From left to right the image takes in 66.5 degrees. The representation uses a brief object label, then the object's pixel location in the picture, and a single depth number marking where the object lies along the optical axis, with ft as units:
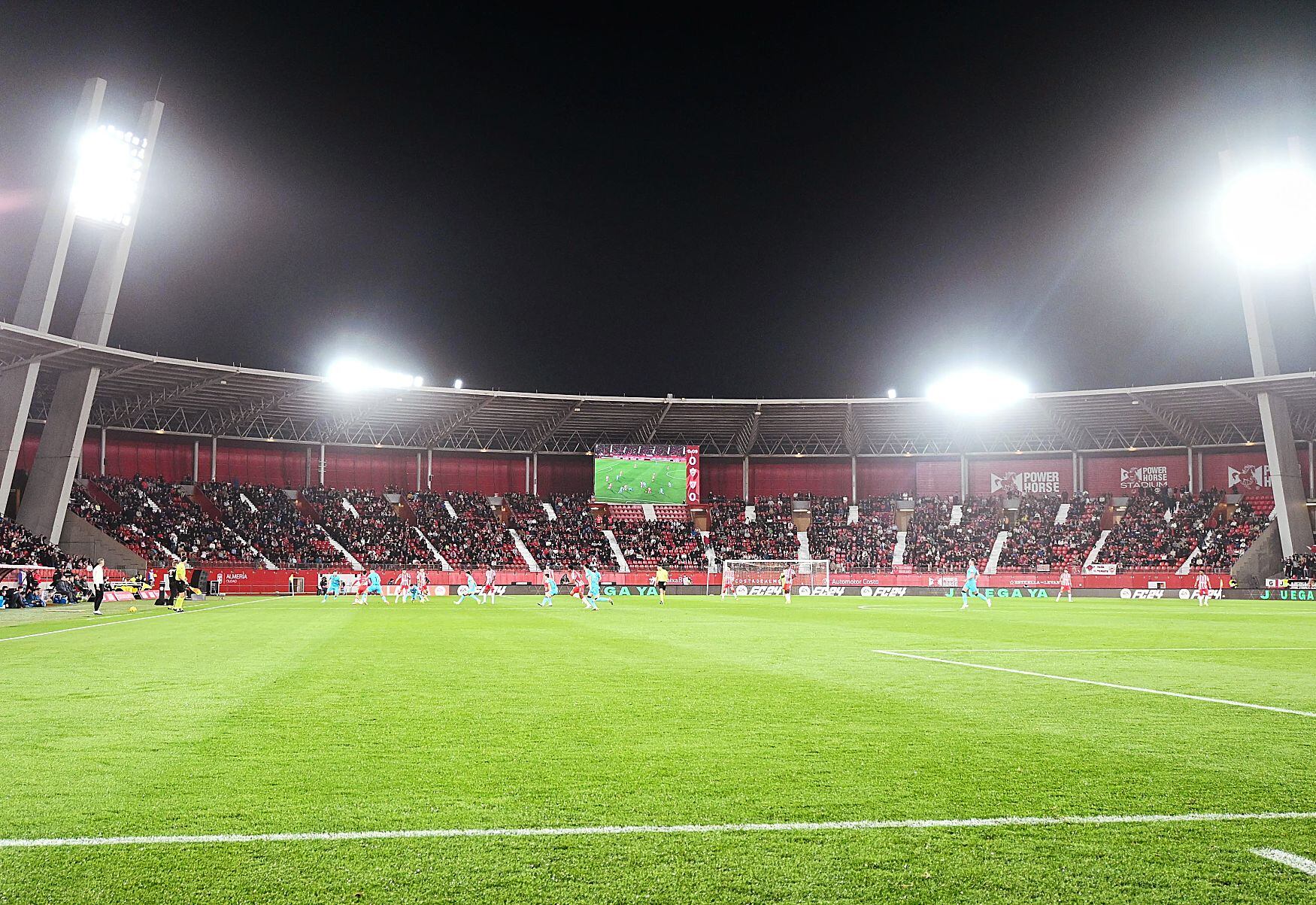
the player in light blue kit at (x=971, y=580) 125.39
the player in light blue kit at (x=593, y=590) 111.65
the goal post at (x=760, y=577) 187.52
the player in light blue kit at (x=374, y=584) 145.78
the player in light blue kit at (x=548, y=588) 126.62
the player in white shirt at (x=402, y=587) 154.10
